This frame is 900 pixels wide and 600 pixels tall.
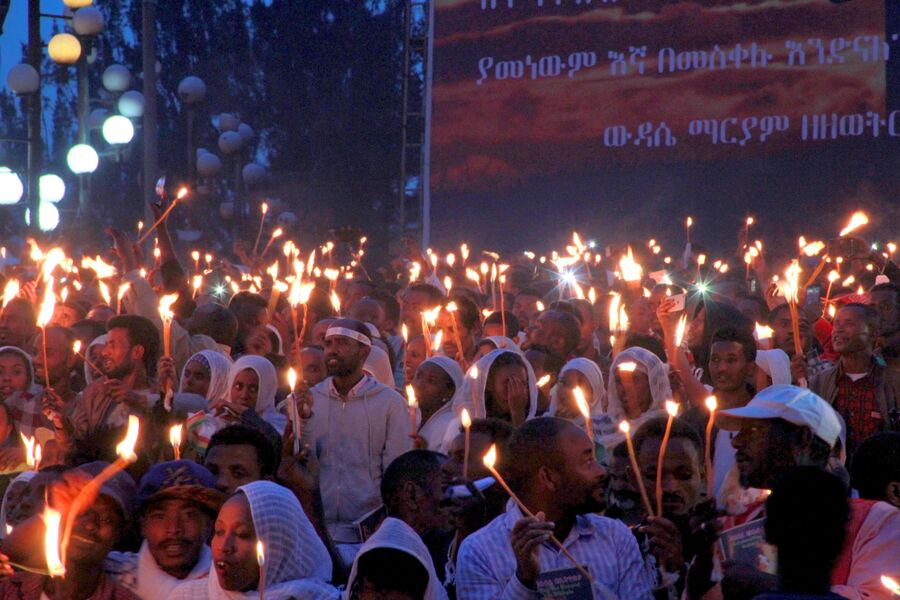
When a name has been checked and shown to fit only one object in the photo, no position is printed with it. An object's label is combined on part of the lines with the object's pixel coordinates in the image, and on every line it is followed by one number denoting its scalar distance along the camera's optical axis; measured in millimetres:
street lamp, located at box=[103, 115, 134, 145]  14828
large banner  15117
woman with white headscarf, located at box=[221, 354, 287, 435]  6375
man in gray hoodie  6207
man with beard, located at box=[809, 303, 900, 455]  6527
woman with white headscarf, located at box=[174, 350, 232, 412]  6715
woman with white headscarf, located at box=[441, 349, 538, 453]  6172
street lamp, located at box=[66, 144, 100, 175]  14797
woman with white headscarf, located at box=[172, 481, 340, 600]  3984
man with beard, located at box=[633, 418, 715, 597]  4113
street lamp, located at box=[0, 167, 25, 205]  14352
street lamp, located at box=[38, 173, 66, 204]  14773
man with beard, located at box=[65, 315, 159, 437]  6082
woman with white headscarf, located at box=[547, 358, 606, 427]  6430
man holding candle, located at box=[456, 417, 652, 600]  4125
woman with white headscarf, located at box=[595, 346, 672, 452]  6004
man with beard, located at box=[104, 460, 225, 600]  4281
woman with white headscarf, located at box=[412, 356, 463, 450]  6457
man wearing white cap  4074
